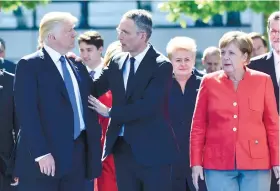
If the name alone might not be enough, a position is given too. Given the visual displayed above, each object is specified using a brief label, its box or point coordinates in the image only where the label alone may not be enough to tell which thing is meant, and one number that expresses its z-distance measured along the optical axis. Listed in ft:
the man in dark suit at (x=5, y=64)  66.72
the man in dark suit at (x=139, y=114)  49.70
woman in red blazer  50.19
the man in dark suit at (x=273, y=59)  59.16
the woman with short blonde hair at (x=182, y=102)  61.46
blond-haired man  47.34
